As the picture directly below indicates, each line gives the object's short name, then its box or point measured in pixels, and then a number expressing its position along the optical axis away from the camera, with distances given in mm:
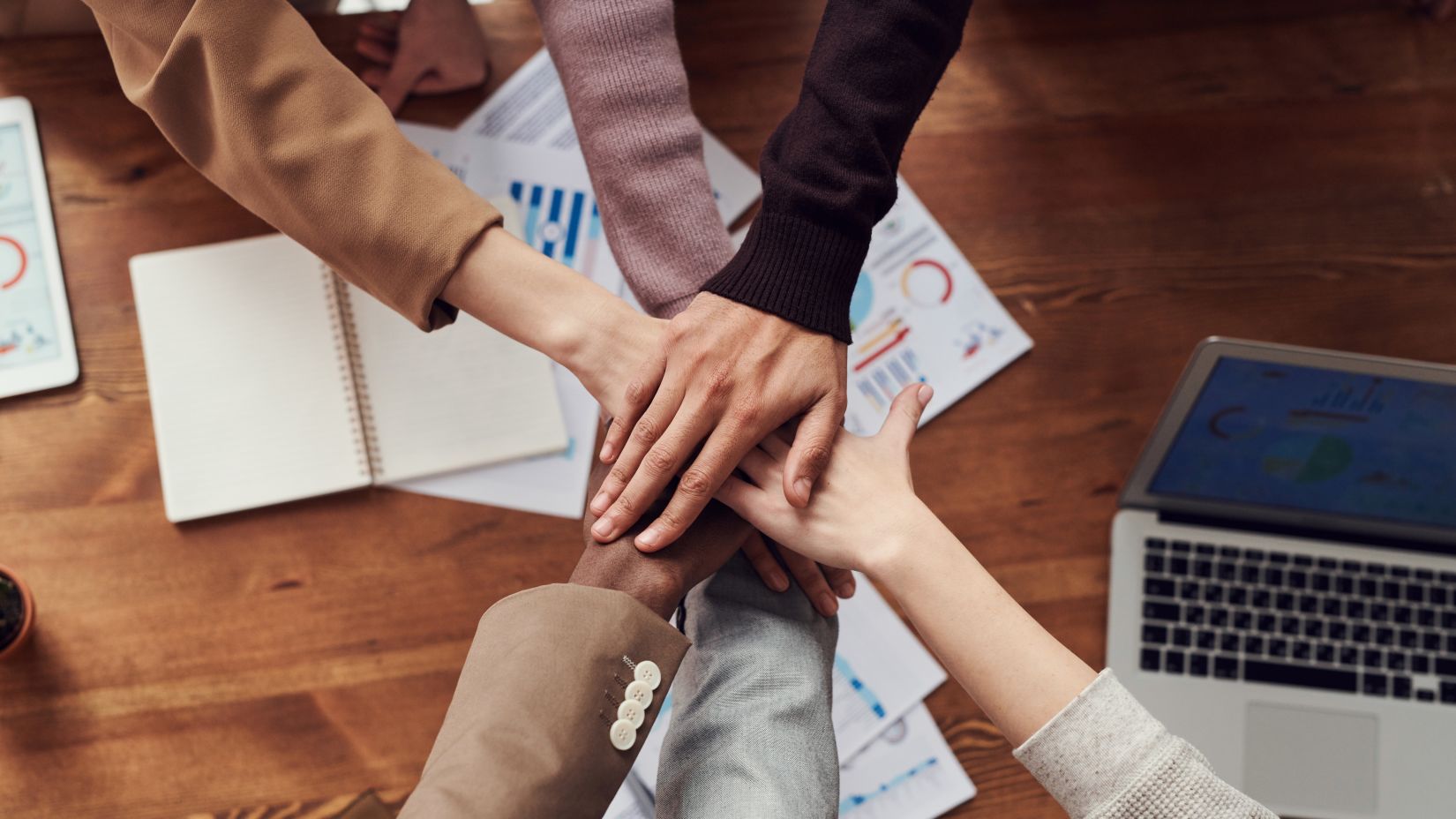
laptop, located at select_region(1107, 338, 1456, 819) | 986
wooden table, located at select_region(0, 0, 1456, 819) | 1000
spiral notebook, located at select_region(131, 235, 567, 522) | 1024
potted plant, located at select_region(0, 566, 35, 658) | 961
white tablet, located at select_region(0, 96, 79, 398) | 1029
